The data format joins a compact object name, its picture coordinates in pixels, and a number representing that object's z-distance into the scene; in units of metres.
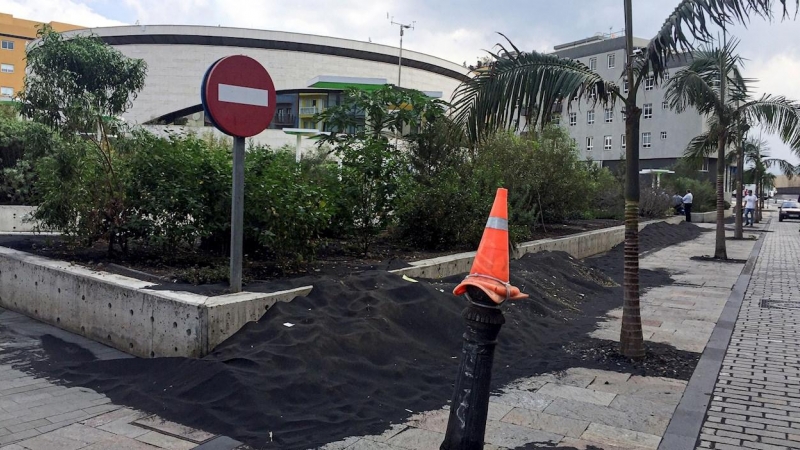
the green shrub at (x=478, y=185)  9.70
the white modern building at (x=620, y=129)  56.22
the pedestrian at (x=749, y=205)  31.00
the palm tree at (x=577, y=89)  5.96
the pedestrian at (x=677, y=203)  30.73
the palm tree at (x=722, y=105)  10.76
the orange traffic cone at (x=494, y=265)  2.76
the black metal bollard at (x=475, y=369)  2.76
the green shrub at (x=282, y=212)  6.78
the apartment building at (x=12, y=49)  84.69
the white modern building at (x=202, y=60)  71.19
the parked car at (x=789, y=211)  42.38
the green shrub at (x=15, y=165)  15.21
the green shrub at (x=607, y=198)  22.22
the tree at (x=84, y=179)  6.92
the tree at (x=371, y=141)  8.60
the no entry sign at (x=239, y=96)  5.47
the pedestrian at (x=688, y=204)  29.25
